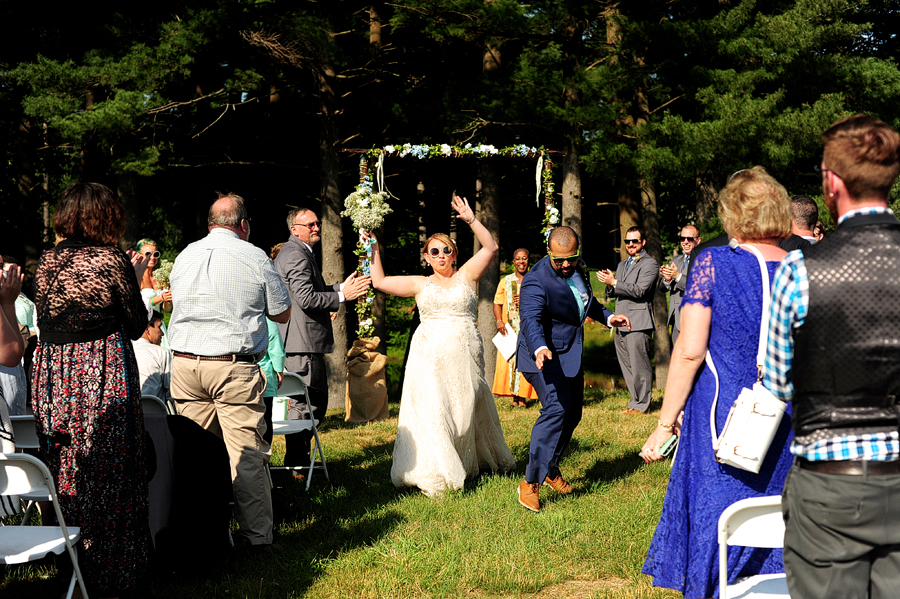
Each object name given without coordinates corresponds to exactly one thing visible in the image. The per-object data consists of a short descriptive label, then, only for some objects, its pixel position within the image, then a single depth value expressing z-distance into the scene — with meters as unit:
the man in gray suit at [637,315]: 10.94
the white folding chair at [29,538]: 3.31
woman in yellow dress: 11.94
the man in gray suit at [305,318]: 7.00
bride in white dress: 6.55
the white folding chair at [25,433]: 5.16
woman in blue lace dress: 3.29
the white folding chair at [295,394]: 6.84
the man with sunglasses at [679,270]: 9.95
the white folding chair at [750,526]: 2.55
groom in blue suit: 6.04
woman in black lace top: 3.82
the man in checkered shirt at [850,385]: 2.22
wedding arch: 11.02
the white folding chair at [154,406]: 5.33
